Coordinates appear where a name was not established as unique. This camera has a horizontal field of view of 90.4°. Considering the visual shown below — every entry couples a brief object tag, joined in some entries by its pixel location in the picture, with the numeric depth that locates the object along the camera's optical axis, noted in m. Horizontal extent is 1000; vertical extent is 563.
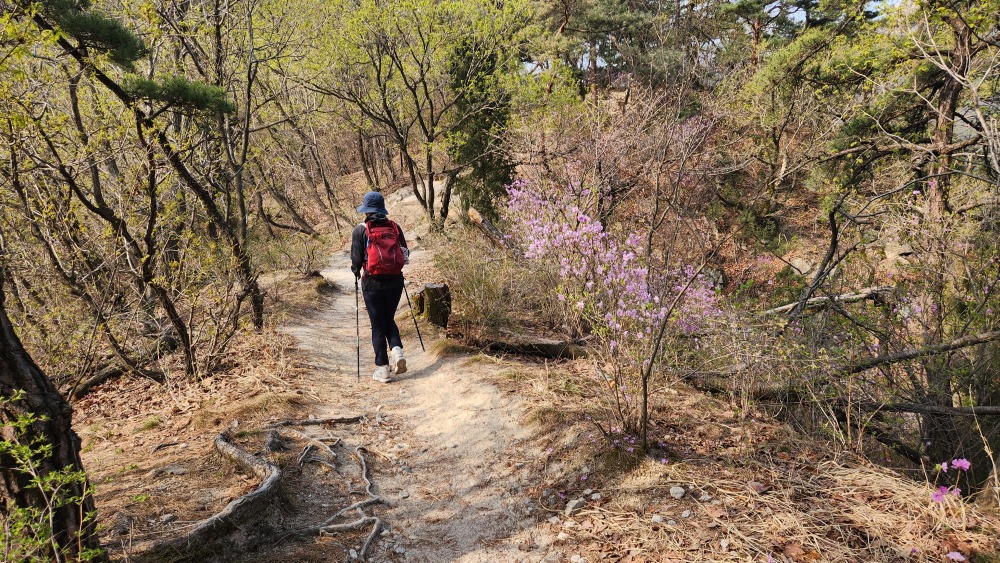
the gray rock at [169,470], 3.40
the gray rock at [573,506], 3.09
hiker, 5.59
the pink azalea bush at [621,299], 3.55
